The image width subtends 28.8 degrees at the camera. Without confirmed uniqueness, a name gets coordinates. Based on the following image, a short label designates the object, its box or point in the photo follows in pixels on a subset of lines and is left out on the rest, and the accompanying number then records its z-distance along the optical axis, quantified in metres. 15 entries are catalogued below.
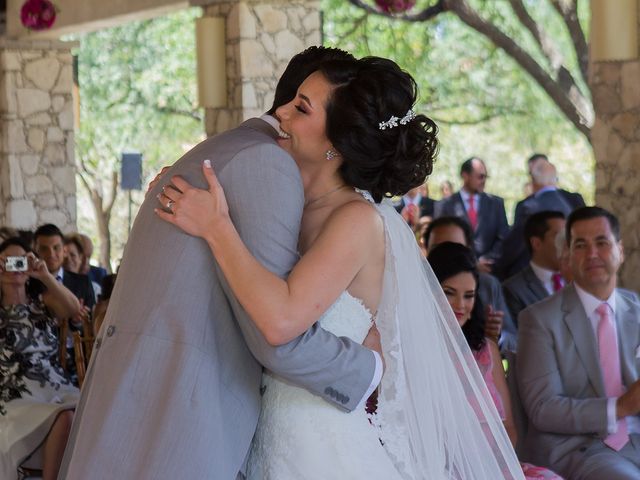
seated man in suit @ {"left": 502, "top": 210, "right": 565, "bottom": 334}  6.73
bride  2.70
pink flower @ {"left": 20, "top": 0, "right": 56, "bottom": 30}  11.29
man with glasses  10.27
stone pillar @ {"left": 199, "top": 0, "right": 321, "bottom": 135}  9.23
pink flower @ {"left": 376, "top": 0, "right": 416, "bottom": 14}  9.50
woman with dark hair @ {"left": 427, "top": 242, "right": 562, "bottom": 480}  4.61
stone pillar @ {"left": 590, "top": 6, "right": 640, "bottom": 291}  7.25
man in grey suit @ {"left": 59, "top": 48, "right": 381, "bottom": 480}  2.71
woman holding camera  5.27
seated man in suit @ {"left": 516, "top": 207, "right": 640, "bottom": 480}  4.55
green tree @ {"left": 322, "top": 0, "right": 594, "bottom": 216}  18.30
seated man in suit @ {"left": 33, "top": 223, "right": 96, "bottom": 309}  7.64
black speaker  12.30
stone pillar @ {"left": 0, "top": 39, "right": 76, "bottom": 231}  12.91
